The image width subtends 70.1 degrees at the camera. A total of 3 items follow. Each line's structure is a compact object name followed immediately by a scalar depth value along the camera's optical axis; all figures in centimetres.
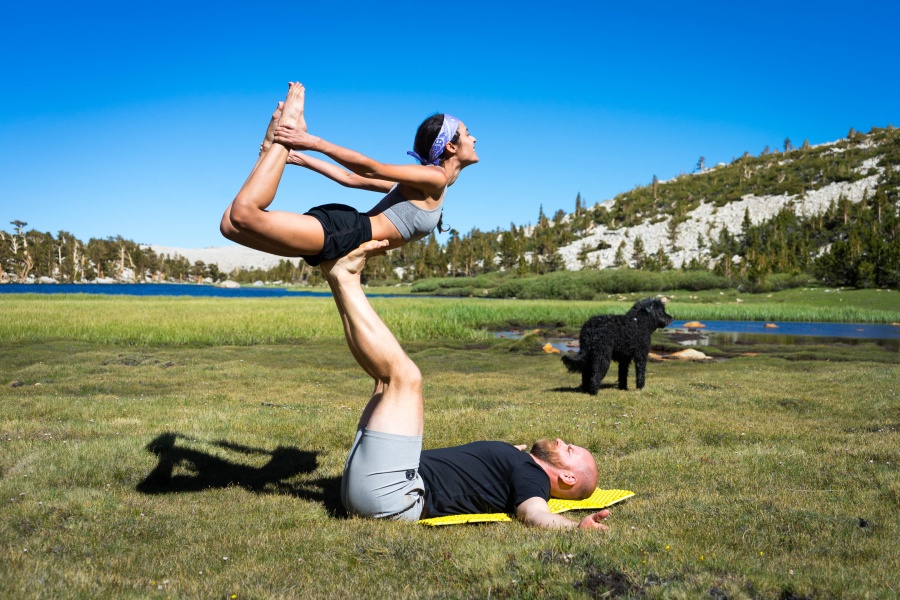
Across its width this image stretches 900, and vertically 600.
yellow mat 574
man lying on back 566
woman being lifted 550
